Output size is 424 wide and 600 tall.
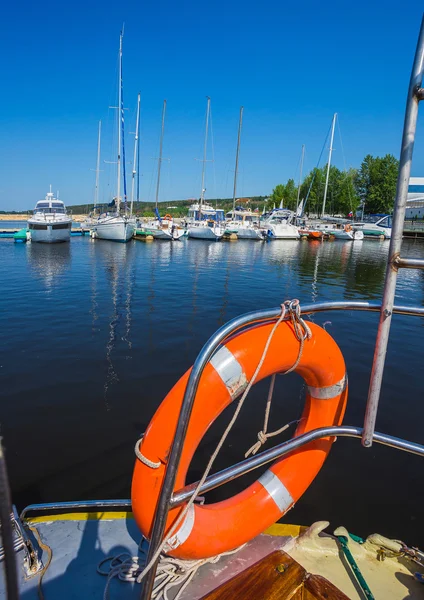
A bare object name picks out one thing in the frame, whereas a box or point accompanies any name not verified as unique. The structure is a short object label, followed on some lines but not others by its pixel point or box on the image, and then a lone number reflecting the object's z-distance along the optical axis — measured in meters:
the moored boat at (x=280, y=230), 40.40
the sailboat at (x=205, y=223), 36.50
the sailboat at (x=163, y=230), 34.31
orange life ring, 1.80
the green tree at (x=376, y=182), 59.03
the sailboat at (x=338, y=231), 43.41
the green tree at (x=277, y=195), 73.94
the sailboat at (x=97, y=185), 37.94
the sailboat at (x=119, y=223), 27.90
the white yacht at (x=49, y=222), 26.23
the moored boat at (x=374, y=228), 47.75
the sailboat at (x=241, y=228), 39.28
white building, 59.61
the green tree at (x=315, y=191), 63.59
